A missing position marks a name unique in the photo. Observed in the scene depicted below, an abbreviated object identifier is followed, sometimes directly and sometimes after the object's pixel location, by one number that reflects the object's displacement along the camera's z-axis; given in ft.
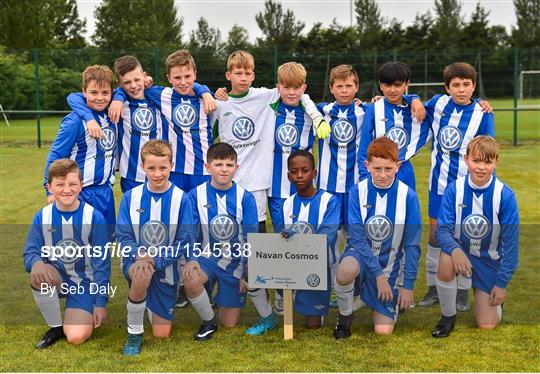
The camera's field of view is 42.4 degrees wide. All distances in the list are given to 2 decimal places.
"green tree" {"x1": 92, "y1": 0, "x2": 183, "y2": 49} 124.98
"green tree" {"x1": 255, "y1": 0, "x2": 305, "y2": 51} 147.13
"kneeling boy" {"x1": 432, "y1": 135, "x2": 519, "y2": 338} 12.05
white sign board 11.62
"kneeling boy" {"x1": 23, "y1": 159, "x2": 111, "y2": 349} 11.89
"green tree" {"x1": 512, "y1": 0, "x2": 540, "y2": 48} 158.81
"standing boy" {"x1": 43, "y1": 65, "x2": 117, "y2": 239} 13.37
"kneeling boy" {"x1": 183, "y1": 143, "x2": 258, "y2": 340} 12.70
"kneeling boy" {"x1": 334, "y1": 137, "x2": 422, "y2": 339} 12.14
